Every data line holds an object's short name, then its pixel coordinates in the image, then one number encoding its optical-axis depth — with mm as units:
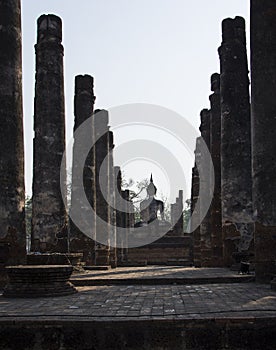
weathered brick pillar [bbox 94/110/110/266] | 20453
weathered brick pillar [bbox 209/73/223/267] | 16141
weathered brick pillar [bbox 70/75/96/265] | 17344
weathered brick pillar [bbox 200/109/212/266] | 18022
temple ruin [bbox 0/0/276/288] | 9078
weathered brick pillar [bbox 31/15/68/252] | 12758
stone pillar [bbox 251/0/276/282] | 8883
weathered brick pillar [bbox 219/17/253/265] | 13336
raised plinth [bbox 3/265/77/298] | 7625
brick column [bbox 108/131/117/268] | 22359
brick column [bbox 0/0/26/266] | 8984
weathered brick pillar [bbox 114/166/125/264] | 28153
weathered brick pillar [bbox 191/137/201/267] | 19797
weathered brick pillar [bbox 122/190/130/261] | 29098
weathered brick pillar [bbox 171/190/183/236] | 34938
